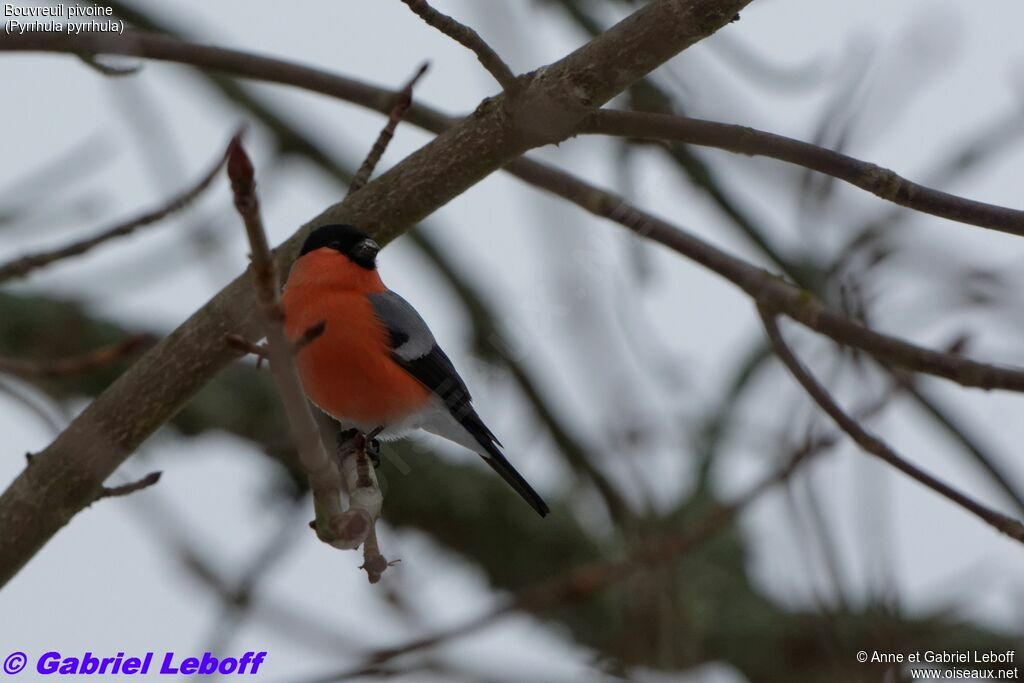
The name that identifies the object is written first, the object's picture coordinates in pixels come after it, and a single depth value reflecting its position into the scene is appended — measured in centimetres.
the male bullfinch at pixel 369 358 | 814
